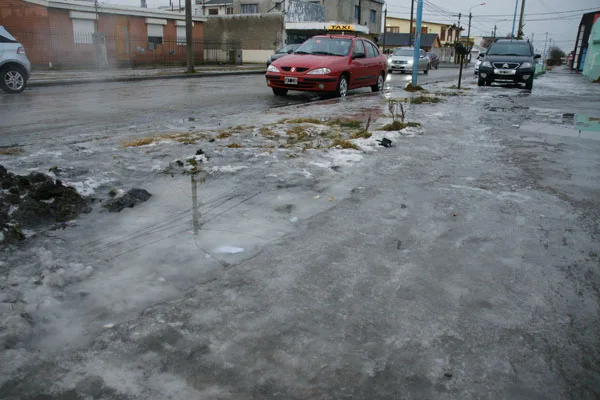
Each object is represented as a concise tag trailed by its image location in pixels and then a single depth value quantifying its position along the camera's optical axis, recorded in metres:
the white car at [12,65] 12.24
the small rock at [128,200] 4.02
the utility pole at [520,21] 50.63
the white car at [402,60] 28.69
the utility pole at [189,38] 23.77
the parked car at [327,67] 12.05
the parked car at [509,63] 18.53
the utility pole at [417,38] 15.30
